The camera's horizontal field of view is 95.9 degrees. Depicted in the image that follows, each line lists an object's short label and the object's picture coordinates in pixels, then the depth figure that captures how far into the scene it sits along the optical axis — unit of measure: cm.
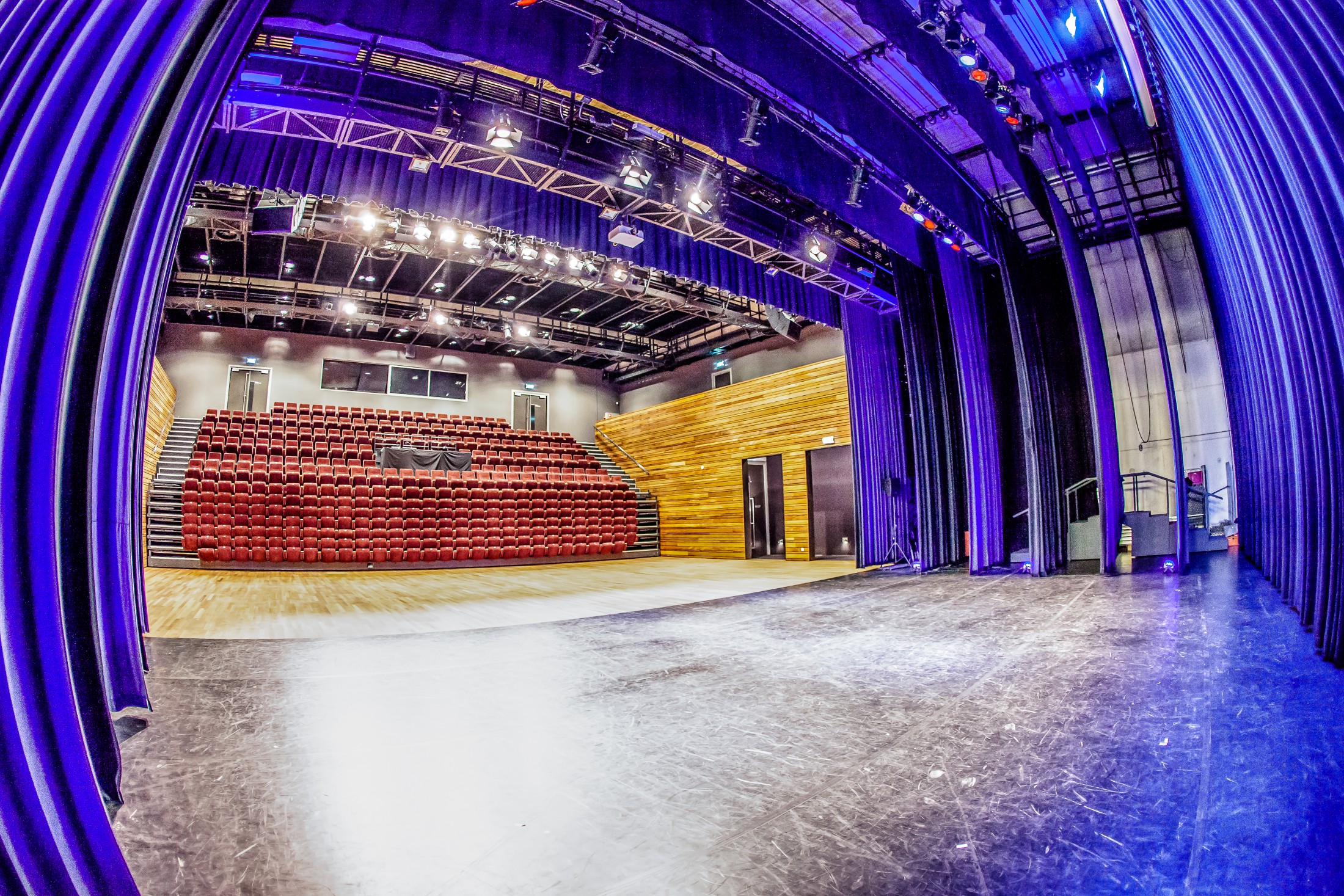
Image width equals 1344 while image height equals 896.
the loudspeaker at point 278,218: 762
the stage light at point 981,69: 511
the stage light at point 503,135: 548
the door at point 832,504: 1183
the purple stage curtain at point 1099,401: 695
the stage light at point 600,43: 458
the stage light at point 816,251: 773
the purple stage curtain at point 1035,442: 765
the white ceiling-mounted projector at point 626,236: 705
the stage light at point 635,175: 615
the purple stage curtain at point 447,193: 577
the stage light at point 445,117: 531
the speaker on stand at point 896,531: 958
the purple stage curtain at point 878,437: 971
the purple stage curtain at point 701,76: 417
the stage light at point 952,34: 475
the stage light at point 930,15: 453
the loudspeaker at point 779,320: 1174
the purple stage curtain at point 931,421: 905
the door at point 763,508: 1283
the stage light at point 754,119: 541
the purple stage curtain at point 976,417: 815
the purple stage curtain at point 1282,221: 201
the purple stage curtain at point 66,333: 117
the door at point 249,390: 1437
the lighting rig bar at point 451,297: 832
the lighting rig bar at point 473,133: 511
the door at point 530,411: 1738
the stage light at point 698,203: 652
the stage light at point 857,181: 662
